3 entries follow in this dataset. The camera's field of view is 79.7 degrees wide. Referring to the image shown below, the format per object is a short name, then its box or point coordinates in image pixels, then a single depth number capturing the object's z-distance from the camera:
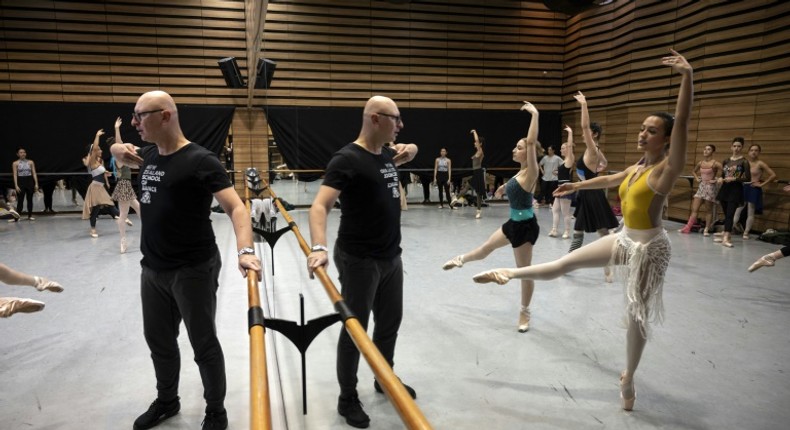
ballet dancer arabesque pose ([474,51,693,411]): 2.36
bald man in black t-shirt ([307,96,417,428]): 2.18
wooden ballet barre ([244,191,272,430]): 1.06
